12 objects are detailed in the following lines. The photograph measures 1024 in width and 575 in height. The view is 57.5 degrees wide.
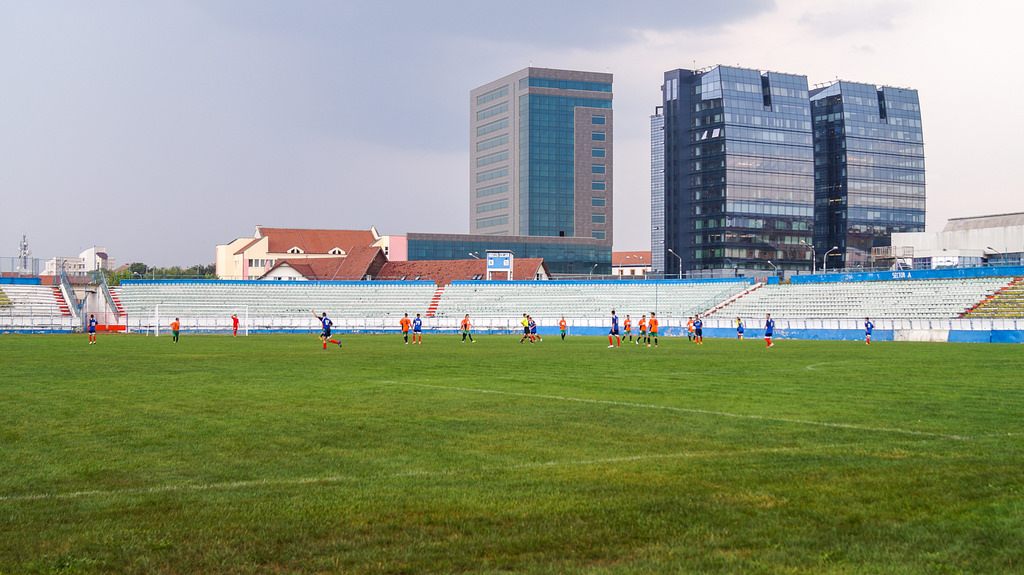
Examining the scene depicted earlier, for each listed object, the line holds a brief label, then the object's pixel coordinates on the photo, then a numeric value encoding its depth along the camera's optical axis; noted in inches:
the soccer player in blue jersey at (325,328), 1753.6
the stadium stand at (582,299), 3129.9
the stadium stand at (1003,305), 2256.4
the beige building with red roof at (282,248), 5649.6
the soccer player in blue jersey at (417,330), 2042.3
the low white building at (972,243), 4207.7
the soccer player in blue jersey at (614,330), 1868.8
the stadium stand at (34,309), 2749.3
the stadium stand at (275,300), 3157.0
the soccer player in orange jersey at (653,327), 1925.4
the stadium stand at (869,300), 2452.0
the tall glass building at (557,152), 7534.5
